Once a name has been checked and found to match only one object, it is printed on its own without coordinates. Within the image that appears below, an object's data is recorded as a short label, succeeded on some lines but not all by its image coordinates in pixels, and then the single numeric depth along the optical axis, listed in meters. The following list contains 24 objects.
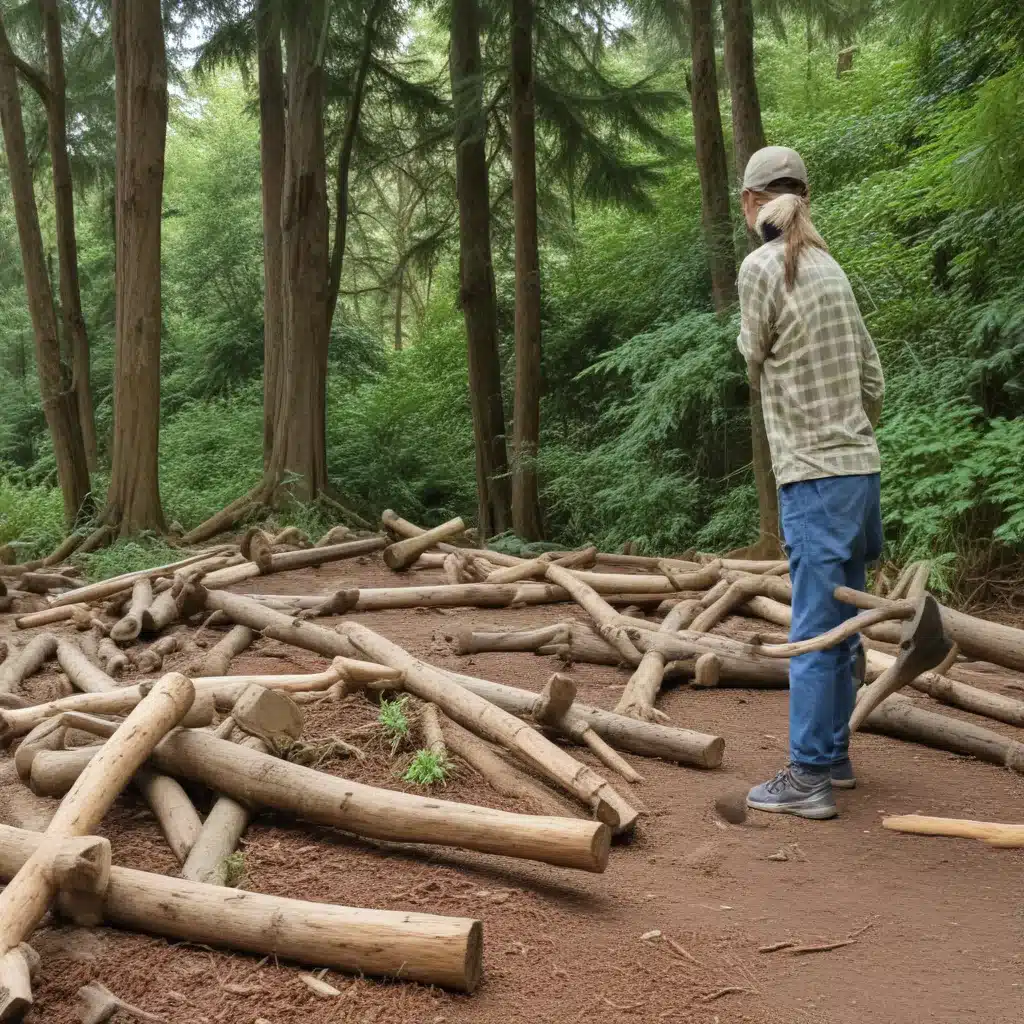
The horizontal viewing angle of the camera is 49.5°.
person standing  4.59
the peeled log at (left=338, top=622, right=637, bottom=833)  4.35
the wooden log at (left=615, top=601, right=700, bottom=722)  5.87
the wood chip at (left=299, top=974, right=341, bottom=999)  3.08
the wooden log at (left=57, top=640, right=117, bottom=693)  6.08
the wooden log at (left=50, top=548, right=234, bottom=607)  9.32
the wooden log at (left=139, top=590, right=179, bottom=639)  8.09
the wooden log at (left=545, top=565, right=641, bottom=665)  6.96
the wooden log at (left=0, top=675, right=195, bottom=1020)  3.07
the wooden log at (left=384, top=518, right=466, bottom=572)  10.38
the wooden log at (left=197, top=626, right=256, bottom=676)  6.58
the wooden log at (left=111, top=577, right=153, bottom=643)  7.79
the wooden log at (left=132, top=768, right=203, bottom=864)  3.90
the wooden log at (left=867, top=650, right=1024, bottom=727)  5.91
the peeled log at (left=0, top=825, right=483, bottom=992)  3.09
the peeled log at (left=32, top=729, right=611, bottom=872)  3.65
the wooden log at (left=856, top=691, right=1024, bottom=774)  5.42
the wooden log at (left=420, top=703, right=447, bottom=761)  4.79
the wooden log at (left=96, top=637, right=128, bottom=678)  6.94
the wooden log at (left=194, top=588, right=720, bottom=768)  5.21
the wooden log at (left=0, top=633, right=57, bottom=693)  6.73
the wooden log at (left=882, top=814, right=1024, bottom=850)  4.00
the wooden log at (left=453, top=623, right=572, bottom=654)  7.27
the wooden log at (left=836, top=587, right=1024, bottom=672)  4.68
